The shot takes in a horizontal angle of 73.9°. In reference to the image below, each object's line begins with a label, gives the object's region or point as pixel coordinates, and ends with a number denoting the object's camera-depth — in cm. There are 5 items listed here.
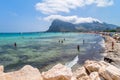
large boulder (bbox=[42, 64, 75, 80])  293
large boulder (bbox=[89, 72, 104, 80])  317
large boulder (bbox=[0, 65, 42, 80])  270
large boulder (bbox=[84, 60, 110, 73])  389
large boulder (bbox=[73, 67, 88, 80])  366
